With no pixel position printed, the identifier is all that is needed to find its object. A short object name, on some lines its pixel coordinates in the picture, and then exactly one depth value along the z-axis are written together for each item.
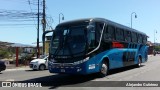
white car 15.87
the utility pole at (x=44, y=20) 23.45
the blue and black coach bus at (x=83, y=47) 8.82
